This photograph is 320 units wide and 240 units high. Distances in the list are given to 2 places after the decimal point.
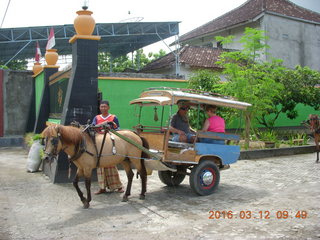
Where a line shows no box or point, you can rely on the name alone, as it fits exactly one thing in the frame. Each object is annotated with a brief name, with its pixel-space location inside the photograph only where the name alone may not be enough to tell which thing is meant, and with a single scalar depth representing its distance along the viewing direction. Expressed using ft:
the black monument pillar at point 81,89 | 27.14
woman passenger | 23.85
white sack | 31.17
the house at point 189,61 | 66.23
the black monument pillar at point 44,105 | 40.73
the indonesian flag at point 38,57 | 49.76
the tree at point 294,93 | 50.01
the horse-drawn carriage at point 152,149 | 20.10
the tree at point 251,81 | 39.69
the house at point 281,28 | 74.90
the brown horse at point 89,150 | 18.98
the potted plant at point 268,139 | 43.55
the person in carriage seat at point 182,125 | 23.36
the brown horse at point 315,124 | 37.52
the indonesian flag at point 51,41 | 34.45
